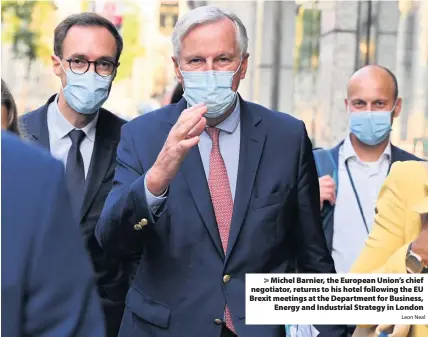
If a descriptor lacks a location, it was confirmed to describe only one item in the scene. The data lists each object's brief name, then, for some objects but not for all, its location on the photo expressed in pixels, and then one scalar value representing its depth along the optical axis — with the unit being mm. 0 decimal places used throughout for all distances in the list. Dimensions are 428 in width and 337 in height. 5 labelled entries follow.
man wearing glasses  4027
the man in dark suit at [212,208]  3145
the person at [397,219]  3023
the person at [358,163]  4441
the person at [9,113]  2047
